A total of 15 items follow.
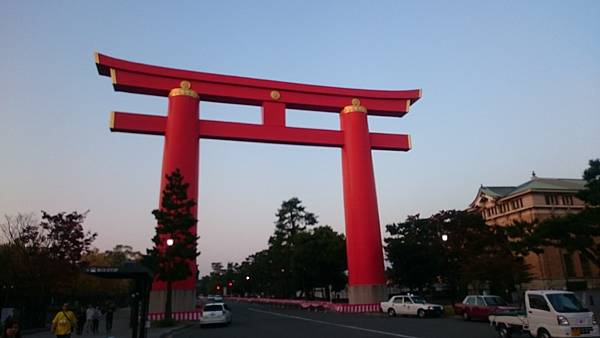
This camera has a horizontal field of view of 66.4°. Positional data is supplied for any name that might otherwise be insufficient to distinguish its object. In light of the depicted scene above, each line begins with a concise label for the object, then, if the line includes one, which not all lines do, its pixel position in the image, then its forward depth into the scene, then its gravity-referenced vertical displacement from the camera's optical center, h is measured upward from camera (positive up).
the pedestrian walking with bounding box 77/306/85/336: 23.28 -1.07
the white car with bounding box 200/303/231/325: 25.56 -1.05
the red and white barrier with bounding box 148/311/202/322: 28.17 -1.15
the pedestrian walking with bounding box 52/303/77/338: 12.09 -0.61
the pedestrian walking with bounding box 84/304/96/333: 24.73 -1.07
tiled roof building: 56.00 +8.92
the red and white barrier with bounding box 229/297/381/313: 34.34 -1.15
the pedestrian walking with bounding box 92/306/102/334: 24.12 -1.14
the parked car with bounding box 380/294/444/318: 27.95 -1.07
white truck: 12.52 -0.88
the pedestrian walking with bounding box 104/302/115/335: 23.80 -0.90
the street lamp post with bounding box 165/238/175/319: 26.46 +0.17
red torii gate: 31.27 +11.90
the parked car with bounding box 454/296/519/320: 23.46 -0.96
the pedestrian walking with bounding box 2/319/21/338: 11.04 -0.66
